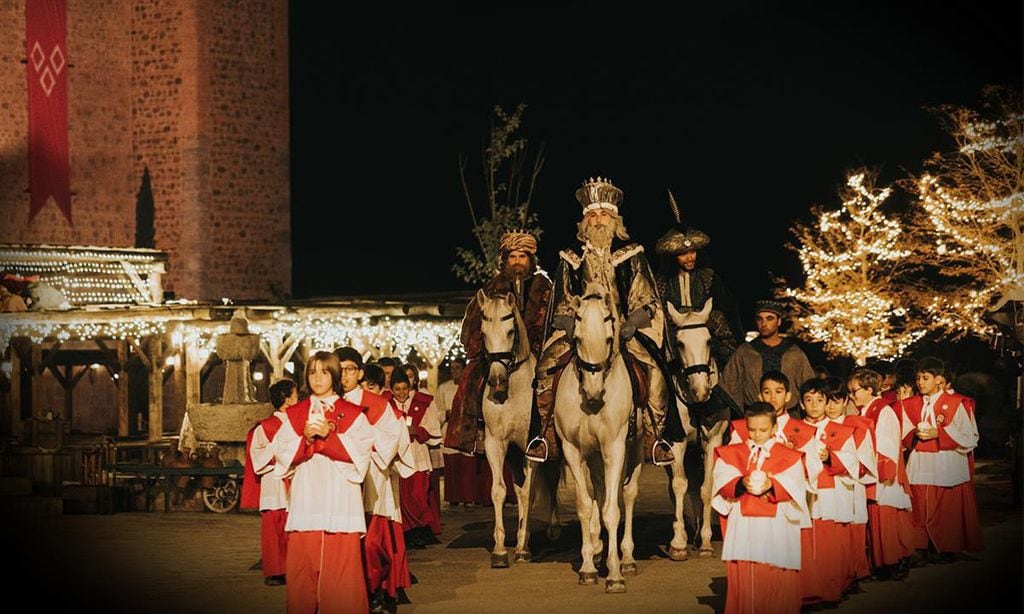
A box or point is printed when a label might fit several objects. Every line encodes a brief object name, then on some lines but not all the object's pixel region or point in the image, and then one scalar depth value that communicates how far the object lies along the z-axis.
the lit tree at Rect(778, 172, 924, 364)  39.56
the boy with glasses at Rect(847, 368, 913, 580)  13.98
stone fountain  21.30
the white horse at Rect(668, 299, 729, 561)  13.77
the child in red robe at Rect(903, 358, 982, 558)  15.03
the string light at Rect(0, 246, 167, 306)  34.41
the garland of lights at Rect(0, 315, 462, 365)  26.30
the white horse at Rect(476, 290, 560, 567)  13.88
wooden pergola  26.17
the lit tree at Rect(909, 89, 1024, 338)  34.75
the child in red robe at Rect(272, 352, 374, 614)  11.02
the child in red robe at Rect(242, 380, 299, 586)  13.86
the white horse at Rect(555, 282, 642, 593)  12.71
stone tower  38.78
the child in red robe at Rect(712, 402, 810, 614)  10.75
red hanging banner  37.34
